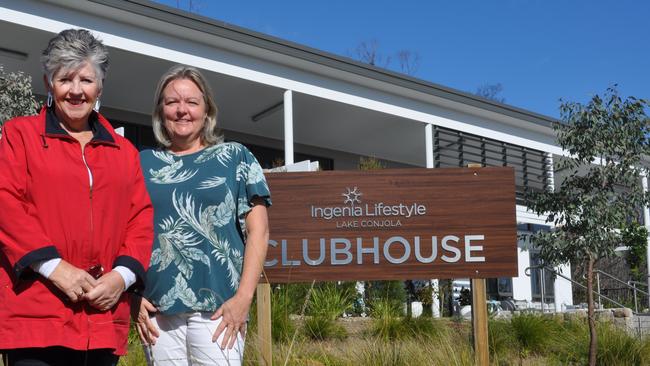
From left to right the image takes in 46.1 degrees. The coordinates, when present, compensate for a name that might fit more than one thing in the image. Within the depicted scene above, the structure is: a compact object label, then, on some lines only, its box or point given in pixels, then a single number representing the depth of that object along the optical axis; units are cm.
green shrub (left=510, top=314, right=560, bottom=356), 844
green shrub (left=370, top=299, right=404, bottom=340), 816
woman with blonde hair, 265
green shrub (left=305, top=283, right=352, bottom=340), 816
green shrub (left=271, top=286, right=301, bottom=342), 728
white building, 1069
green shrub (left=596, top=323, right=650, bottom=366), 732
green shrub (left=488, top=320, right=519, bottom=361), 751
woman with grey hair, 216
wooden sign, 631
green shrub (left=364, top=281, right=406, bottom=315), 1041
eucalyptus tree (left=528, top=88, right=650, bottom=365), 746
